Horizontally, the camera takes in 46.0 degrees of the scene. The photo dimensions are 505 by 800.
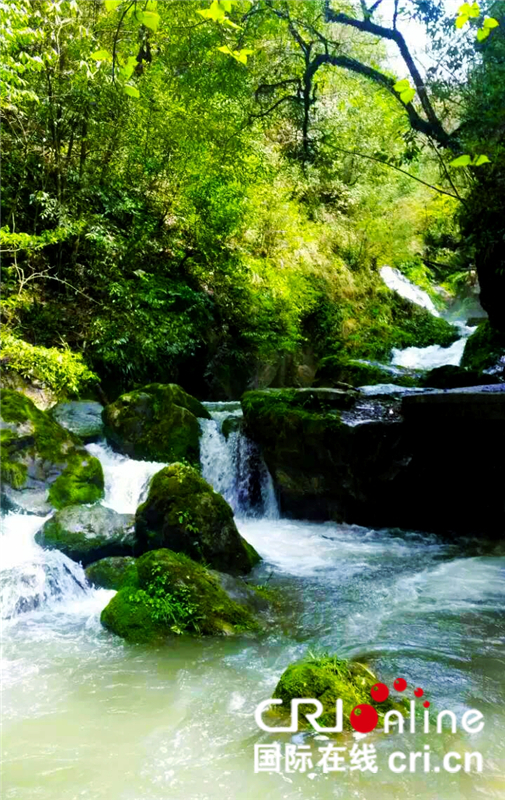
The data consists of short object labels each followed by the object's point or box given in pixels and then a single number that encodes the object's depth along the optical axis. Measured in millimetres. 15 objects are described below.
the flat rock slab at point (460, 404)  8000
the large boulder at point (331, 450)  8906
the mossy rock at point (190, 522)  6379
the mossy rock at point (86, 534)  6562
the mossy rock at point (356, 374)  12016
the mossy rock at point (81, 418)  9761
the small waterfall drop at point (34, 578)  5699
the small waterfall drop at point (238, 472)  9680
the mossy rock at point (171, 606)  5078
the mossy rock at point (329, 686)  3438
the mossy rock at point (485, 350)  11195
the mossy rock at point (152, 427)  9453
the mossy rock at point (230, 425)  10070
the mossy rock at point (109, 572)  6012
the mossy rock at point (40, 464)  7809
